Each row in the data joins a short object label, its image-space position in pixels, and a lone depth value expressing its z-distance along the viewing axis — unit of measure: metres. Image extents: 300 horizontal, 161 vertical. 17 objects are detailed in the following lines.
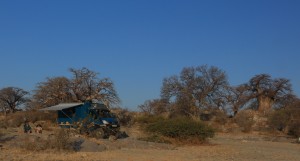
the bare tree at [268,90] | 64.75
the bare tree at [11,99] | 69.12
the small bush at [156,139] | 26.58
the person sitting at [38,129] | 27.35
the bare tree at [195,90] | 58.38
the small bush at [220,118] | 56.62
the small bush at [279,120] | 42.00
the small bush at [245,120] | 49.83
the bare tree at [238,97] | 63.50
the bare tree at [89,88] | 50.39
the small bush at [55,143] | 18.75
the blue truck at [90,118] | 27.28
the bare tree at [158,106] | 61.03
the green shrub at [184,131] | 27.70
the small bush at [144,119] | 49.81
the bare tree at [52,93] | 50.34
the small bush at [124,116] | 51.93
